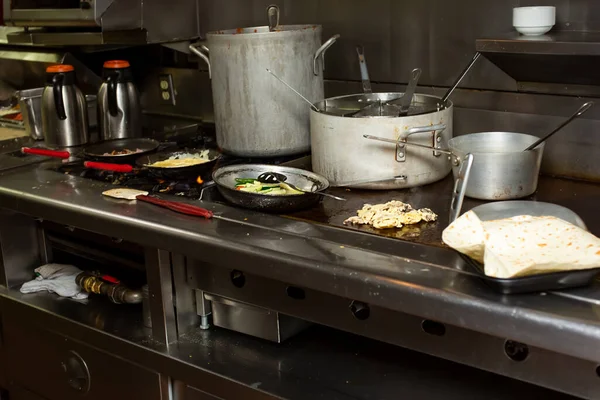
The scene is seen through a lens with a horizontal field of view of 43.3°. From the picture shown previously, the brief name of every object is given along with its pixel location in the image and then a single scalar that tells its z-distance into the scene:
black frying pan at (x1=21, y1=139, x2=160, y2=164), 2.31
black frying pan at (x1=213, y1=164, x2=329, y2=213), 1.81
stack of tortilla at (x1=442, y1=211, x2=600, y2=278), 1.28
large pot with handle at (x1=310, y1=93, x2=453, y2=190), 1.86
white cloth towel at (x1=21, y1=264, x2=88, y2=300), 2.22
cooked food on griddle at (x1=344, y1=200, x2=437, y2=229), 1.68
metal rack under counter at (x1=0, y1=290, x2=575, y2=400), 1.61
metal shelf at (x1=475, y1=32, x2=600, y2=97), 1.69
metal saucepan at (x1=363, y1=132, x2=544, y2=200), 1.77
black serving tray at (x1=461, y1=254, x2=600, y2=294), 1.27
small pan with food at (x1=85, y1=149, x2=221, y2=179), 2.11
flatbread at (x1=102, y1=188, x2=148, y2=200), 1.97
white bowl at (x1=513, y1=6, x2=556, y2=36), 1.82
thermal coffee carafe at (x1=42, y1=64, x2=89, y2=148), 2.59
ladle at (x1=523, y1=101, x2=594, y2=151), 1.76
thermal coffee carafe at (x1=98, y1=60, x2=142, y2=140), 2.64
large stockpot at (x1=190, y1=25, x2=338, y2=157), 2.15
